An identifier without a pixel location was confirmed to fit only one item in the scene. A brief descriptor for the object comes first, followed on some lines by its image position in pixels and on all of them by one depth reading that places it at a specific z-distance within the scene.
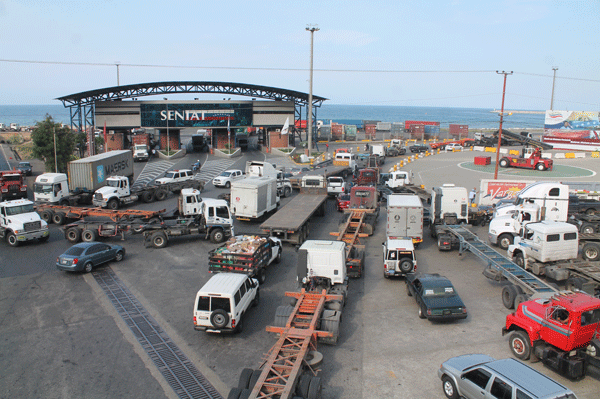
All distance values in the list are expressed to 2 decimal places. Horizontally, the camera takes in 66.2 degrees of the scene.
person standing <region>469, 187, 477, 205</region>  33.51
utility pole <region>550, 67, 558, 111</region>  101.93
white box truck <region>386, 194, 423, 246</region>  22.86
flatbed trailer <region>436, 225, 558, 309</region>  15.63
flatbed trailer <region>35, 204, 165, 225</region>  26.60
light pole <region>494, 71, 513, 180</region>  32.28
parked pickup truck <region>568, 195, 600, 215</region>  28.30
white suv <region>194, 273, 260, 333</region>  13.70
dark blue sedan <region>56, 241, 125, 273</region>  19.45
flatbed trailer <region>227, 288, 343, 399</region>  10.17
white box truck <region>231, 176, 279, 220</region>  27.09
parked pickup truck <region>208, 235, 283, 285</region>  17.67
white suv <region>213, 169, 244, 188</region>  41.72
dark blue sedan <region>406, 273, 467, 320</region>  14.71
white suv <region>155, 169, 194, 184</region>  38.74
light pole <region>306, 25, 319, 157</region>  50.56
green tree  42.84
